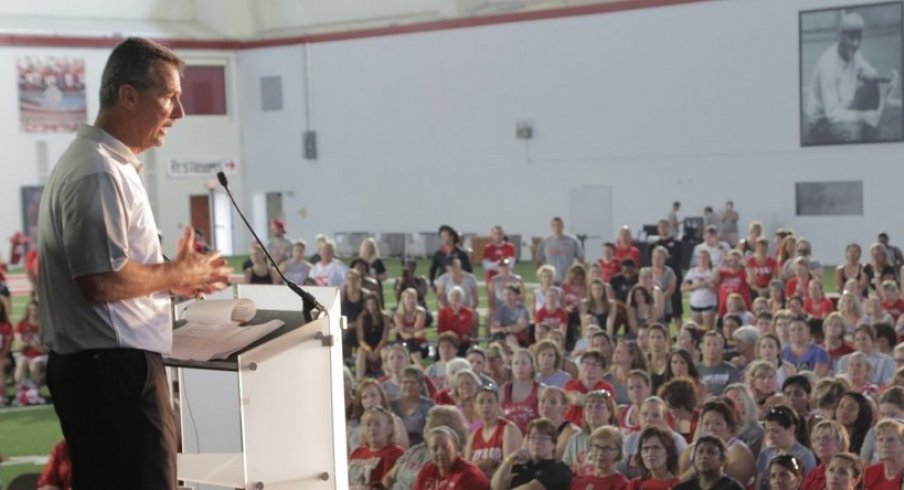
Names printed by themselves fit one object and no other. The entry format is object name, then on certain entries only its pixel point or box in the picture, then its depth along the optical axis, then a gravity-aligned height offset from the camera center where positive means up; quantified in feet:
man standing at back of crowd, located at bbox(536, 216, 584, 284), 60.80 -3.23
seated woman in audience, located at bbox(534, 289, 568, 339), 47.60 -4.63
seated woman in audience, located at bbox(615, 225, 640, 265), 57.62 -3.03
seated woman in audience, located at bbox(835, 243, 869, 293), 48.24 -3.50
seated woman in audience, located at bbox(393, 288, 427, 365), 48.60 -4.89
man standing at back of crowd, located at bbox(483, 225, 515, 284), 59.72 -3.15
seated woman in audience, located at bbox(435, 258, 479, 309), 51.34 -3.77
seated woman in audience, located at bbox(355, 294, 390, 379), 45.44 -4.92
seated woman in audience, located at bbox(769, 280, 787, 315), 43.61 -3.93
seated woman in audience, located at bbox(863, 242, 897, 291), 47.88 -3.43
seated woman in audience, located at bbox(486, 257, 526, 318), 51.29 -3.89
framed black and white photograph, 84.43 +5.65
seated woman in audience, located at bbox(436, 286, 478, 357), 47.83 -4.75
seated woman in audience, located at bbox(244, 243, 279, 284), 48.85 -3.05
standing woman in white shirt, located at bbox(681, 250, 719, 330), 51.47 -4.53
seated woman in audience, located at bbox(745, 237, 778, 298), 51.96 -3.60
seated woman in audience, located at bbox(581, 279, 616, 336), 48.30 -4.44
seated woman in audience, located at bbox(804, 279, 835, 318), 42.86 -4.07
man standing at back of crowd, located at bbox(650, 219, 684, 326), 54.91 -3.92
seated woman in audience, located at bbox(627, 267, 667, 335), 47.62 -4.44
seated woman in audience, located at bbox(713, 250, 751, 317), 50.52 -3.84
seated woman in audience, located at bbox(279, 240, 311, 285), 53.42 -3.17
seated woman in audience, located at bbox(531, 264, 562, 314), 48.67 -3.74
